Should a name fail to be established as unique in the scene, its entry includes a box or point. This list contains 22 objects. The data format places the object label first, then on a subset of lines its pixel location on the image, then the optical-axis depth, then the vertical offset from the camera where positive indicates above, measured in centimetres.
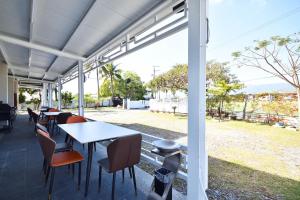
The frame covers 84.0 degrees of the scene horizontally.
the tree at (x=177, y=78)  1530 +203
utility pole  2127 +378
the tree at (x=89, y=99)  2085 +6
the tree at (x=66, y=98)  1814 +17
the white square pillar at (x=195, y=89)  167 +10
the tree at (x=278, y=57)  466 +136
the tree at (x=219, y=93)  916 +33
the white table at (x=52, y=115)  507 -47
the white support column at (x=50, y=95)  1343 +38
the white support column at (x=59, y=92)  1064 +47
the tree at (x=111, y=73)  2172 +353
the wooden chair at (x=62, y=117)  441 -47
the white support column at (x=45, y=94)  1534 +53
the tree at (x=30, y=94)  1991 +70
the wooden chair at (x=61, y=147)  254 -76
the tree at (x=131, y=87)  2358 +178
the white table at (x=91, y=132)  208 -49
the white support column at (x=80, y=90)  594 +35
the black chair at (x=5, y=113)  557 -44
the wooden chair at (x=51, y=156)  194 -77
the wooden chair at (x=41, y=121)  468 -65
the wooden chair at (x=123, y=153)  185 -62
